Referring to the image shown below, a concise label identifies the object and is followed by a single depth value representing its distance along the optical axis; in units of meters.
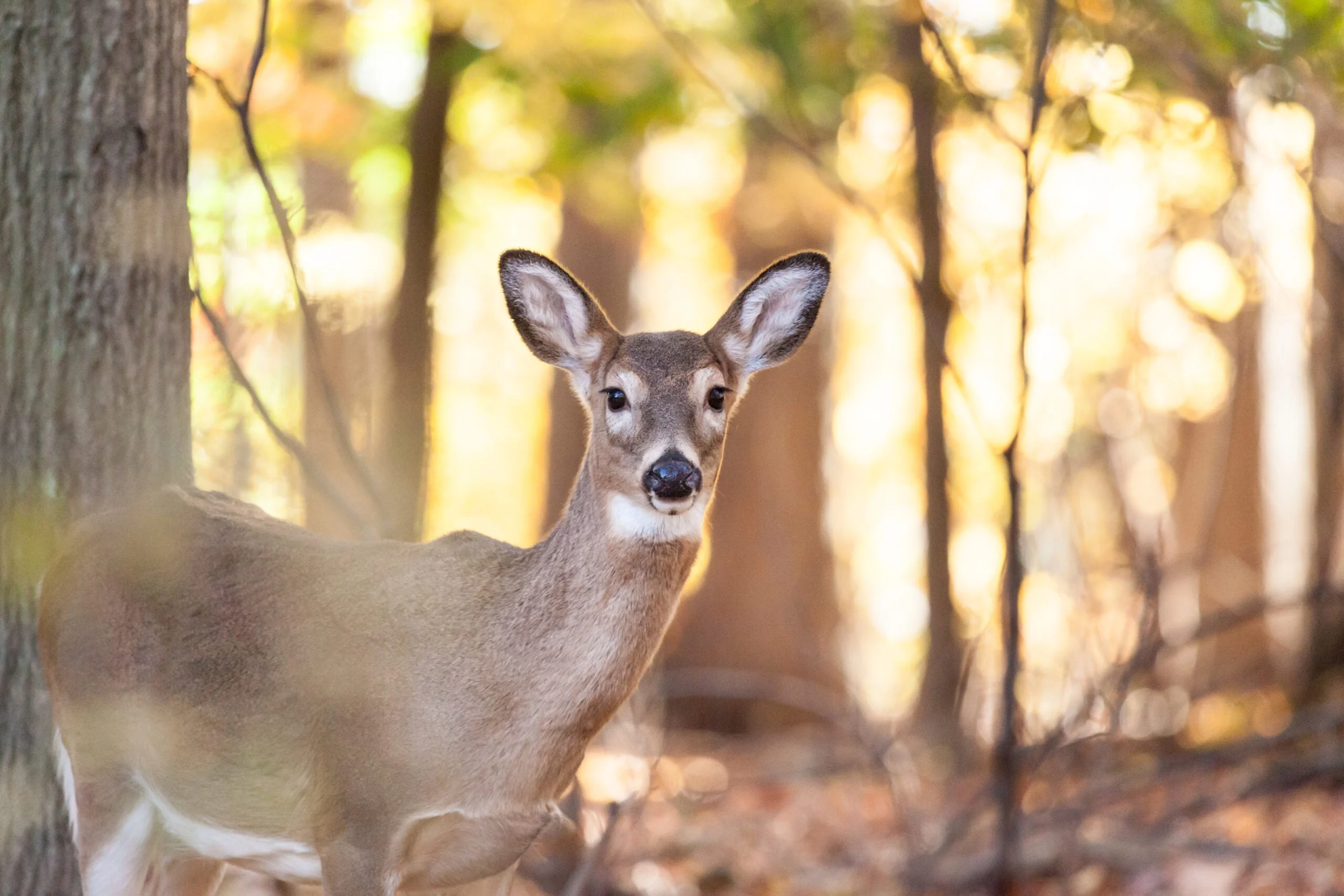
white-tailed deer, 7.69
